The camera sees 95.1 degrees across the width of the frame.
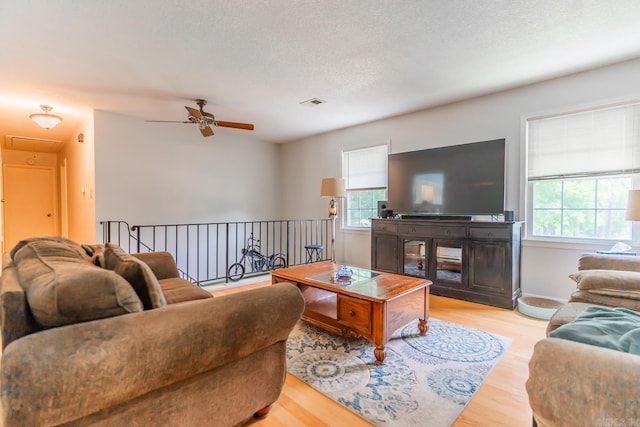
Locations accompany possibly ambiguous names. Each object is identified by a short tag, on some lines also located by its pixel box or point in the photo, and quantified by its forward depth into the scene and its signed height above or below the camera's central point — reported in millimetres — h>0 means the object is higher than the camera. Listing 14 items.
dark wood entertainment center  3238 -579
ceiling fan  3723 +1108
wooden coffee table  2078 -741
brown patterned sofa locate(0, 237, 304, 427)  884 -494
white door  6586 +100
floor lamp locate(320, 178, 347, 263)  4031 +282
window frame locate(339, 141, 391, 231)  4921 +210
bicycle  5049 -977
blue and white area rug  1641 -1112
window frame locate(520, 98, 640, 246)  2834 +148
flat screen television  3478 +379
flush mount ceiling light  3977 +1213
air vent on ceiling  3894 +1441
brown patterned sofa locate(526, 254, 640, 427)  708 -460
